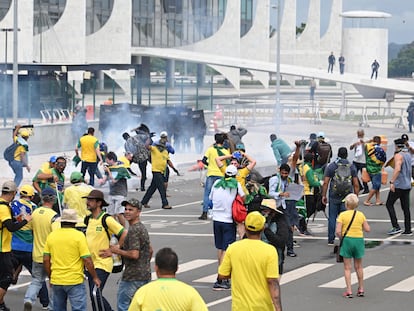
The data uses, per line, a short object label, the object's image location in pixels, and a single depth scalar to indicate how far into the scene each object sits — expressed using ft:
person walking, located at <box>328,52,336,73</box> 287.20
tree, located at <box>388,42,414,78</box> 622.95
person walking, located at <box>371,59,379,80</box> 268.93
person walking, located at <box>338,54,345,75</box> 272.66
